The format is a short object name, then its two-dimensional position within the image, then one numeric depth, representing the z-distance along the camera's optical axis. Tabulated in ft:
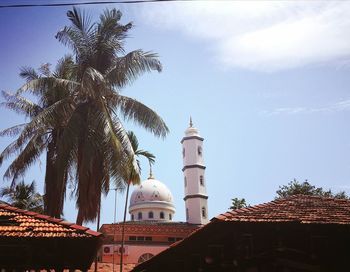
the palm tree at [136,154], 50.64
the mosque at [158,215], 135.44
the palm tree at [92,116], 49.75
